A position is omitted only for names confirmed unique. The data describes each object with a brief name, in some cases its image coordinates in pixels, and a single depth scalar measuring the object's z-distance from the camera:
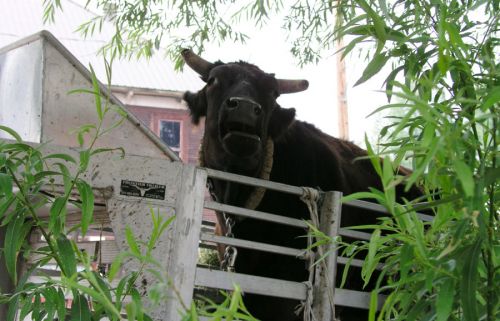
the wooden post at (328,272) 3.32
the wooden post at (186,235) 2.92
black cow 4.51
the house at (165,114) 19.83
